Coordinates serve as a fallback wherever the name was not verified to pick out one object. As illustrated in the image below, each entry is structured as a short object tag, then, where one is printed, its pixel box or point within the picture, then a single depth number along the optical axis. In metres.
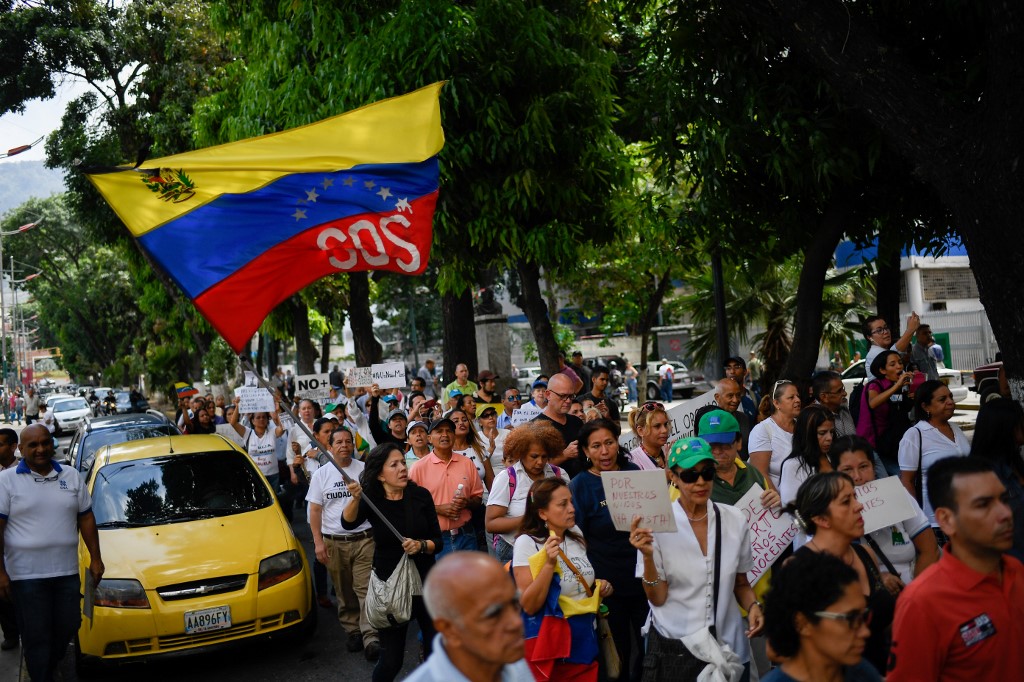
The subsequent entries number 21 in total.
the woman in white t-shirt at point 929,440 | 6.04
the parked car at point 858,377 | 21.75
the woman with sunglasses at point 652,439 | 6.52
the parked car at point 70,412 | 42.31
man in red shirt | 3.04
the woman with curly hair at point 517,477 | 5.92
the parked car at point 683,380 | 38.75
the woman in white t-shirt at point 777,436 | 6.66
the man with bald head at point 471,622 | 2.62
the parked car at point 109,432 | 11.59
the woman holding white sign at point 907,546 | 4.70
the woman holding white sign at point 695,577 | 4.31
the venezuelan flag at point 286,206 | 6.30
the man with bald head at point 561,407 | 7.46
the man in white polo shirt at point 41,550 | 6.35
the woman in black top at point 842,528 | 3.95
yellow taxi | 6.86
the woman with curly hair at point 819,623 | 2.91
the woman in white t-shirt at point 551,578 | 4.53
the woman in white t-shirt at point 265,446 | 11.02
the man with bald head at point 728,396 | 7.48
